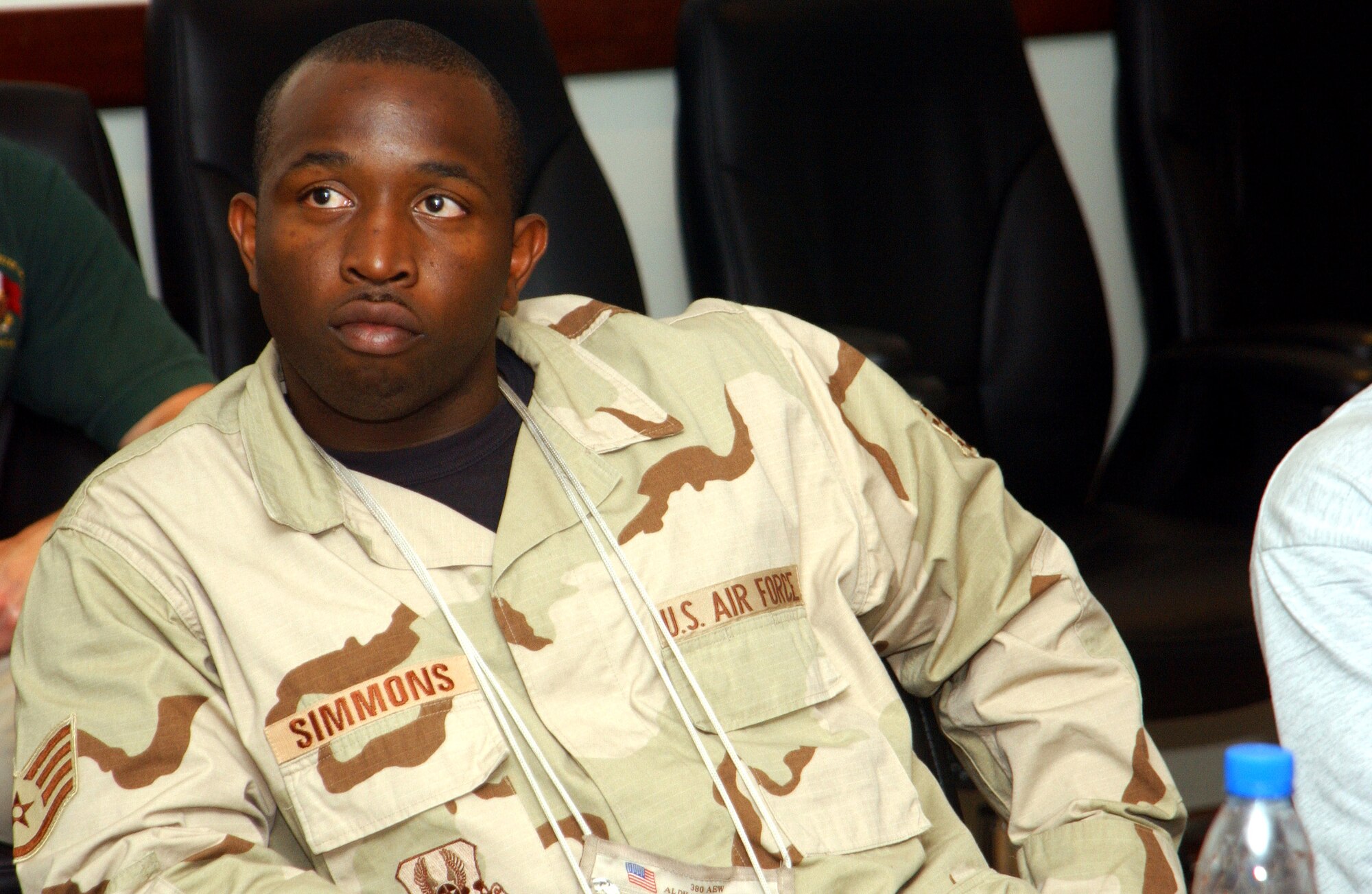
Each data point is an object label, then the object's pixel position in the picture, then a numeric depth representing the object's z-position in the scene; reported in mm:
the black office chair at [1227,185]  4734
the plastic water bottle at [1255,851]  3587
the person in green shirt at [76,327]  4219
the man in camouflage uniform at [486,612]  3828
